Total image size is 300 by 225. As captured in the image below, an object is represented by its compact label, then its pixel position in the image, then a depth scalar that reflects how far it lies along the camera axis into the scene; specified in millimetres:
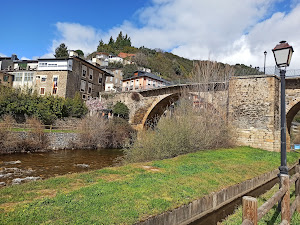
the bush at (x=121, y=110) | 31130
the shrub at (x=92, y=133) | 21562
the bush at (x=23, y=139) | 15805
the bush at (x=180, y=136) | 11281
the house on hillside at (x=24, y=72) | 35031
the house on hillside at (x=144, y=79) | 42831
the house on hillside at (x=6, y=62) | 44497
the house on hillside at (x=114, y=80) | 49272
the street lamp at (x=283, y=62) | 4711
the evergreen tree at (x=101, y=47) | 89781
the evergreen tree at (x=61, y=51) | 52834
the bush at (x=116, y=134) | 23812
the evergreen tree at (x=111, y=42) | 98438
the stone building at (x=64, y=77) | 32062
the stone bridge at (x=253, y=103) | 16594
